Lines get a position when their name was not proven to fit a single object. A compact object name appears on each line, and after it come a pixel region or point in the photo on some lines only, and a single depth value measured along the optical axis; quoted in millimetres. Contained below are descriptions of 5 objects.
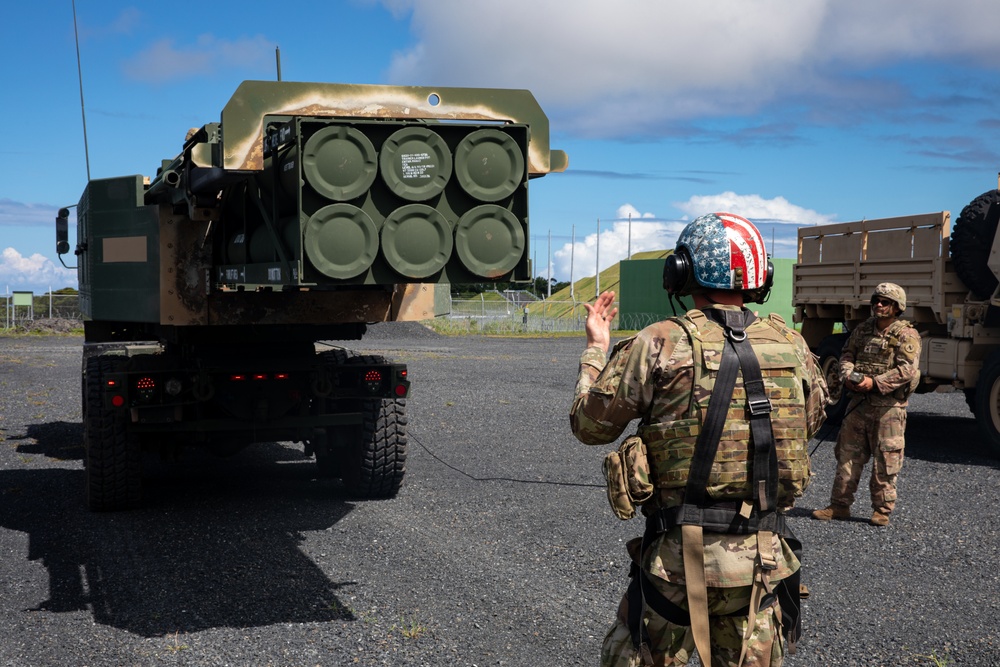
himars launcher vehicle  5008
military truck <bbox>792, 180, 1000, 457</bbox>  10086
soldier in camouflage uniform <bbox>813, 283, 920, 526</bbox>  7160
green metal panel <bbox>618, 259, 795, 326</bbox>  44781
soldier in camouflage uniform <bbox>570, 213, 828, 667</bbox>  2994
